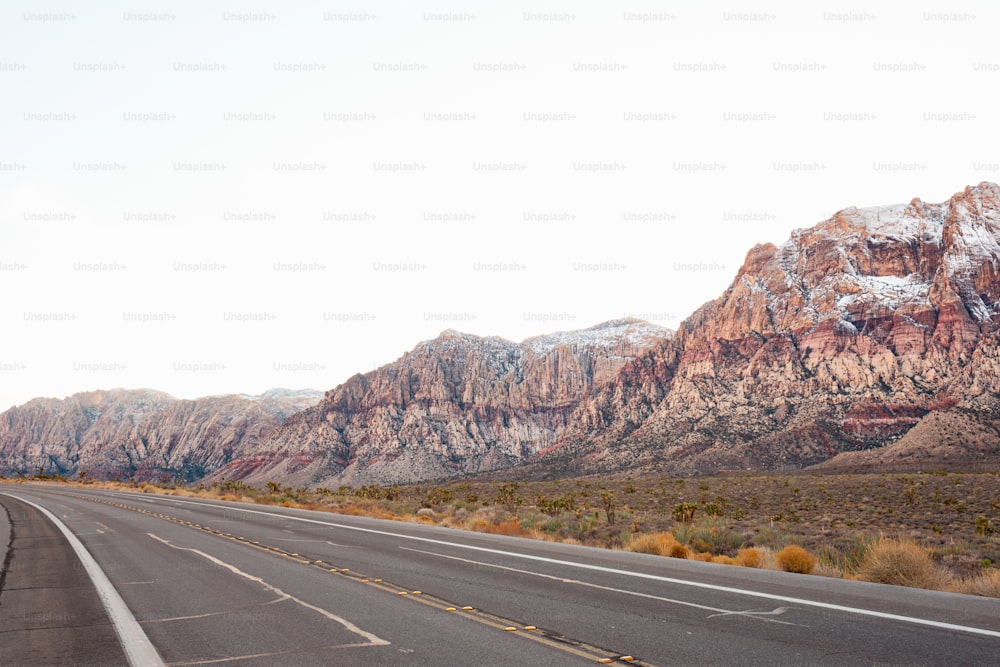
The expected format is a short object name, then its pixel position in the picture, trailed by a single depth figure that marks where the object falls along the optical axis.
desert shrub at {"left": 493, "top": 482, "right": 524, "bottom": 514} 39.88
